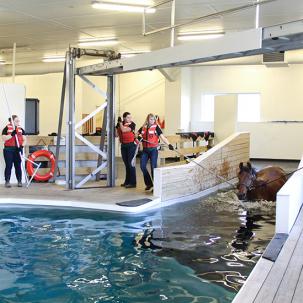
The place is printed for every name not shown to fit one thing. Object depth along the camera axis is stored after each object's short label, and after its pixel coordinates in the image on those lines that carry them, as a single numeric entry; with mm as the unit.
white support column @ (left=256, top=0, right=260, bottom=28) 6285
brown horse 8477
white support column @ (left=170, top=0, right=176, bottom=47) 7551
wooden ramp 3654
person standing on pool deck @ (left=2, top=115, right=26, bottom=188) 9930
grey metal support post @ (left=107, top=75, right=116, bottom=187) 10219
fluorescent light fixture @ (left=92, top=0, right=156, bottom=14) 9098
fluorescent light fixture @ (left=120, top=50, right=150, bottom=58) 15359
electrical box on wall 13602
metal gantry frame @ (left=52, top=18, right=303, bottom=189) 6094
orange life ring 10641
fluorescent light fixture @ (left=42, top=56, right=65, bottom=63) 17047
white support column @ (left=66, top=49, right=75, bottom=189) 9609
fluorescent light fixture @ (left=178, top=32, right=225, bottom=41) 12167
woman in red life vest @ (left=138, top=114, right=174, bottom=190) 9617
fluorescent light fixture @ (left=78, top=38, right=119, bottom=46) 13641
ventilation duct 13782
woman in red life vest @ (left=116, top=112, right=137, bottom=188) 10109
